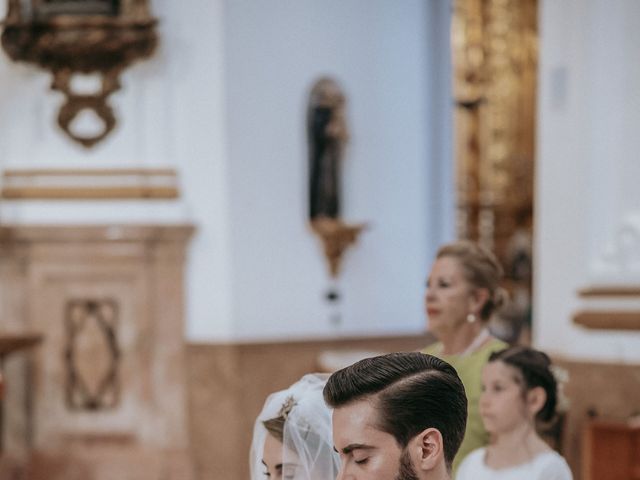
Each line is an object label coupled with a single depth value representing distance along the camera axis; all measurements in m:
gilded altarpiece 11.20
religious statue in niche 7.62
